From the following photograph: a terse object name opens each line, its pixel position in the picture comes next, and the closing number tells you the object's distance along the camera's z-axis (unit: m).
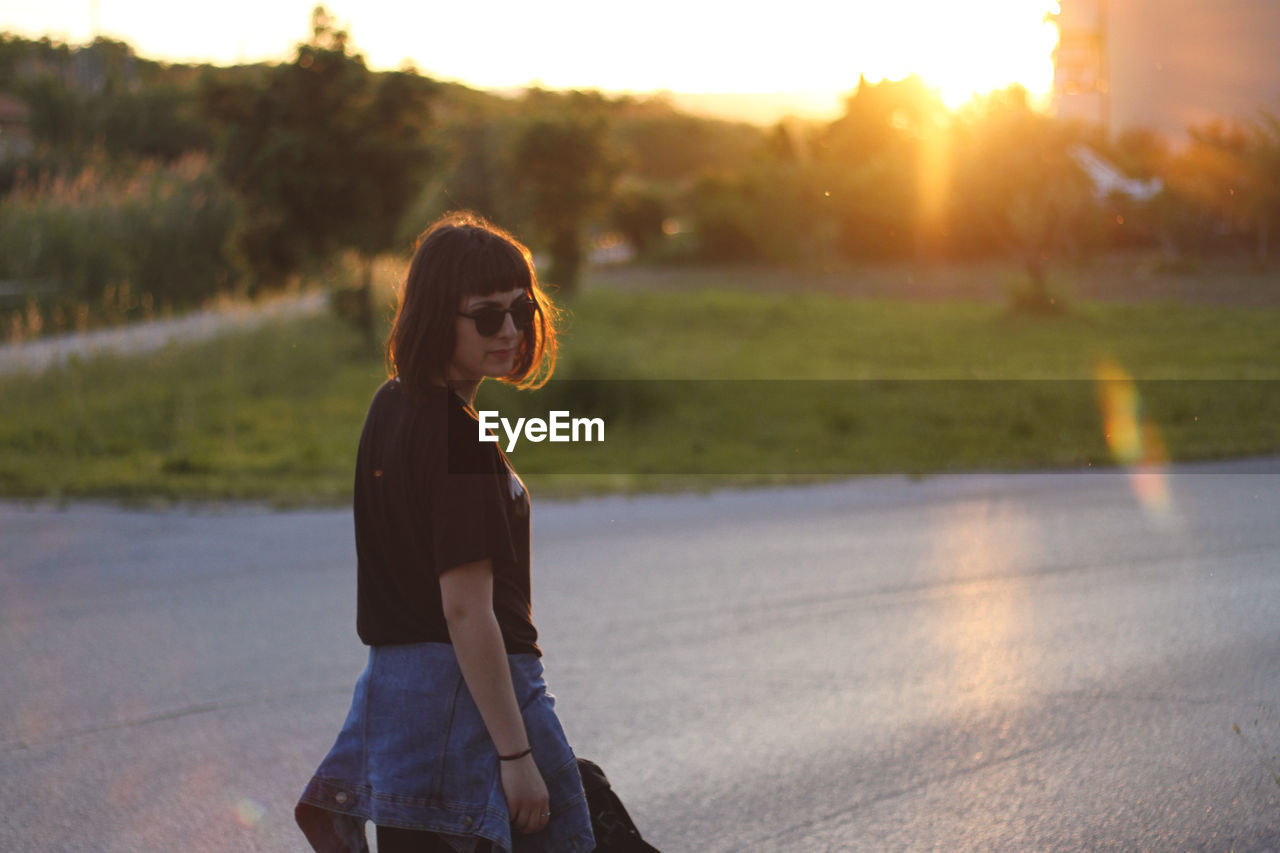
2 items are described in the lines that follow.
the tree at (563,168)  26.33
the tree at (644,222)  42.75
